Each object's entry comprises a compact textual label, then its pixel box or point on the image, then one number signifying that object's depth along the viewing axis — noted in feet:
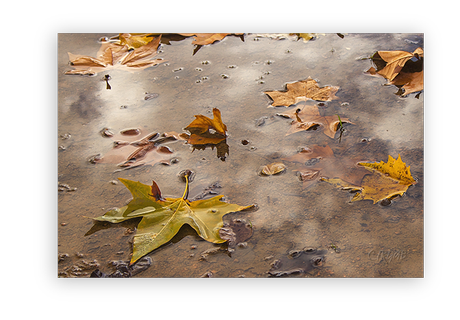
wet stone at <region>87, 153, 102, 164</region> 4.73
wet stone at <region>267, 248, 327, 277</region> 4.23
